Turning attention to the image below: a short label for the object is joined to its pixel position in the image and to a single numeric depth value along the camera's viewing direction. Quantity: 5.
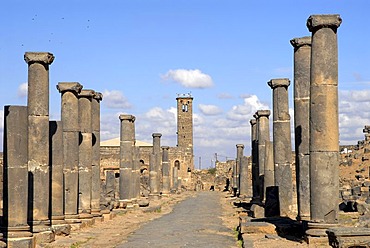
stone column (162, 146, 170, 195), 47.12
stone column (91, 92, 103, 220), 24.45
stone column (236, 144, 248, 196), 39.88
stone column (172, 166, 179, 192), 57.16
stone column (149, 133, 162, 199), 42.56
